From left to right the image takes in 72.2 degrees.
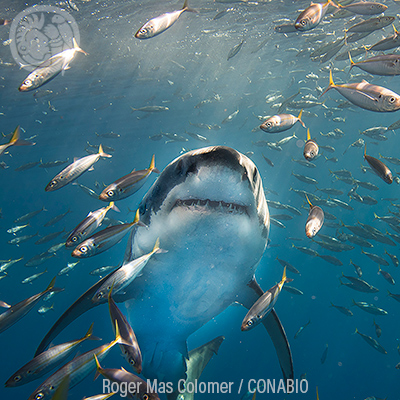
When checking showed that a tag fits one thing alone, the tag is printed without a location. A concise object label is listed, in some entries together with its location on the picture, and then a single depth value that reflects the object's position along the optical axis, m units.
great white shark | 1.93
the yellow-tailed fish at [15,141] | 3.90
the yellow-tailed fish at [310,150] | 3.72
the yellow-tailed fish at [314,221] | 3.08
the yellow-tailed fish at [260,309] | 2.71
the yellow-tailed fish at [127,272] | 2.39
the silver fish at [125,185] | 3.66
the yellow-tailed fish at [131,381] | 2.10
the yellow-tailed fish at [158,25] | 3.92
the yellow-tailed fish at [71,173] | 3.91
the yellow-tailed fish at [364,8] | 4.66
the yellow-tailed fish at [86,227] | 3.51
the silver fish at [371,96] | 3.03
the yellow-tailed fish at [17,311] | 3.27
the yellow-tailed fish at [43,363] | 2.66
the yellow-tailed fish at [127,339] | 2.20
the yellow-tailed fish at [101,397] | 2.30
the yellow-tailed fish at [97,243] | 3.00
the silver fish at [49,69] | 3.87
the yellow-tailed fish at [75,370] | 2.33
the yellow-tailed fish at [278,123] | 4.17
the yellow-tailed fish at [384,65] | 3.32
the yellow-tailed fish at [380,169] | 3.75
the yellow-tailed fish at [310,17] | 3.89
